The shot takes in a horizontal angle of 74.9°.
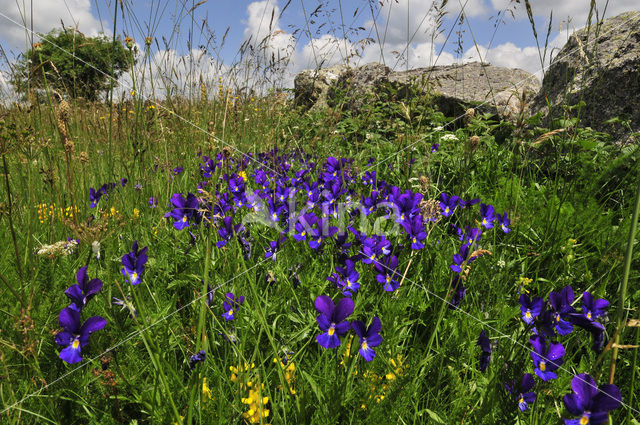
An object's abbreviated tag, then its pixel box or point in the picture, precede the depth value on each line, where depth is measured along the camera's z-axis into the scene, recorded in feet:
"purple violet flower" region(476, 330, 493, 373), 0.89
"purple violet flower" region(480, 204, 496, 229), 1.52
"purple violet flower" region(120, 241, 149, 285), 0.98
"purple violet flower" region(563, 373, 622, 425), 0.61
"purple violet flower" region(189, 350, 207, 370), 0.80
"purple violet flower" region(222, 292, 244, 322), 1.13
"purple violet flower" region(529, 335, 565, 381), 0.79
